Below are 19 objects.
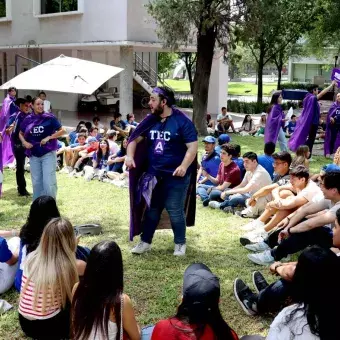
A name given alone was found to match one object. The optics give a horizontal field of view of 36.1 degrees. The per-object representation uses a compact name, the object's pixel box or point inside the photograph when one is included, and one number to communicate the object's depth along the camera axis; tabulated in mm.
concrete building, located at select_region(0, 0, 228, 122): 17422
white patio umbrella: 9625
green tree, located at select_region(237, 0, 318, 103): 25172
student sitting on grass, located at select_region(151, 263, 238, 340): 2541
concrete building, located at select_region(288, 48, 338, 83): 60219
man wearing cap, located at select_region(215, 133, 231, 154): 9086
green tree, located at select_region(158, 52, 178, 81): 43469
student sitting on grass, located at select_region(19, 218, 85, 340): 3404
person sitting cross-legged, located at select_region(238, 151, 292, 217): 6512
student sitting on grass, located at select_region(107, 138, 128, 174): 10109
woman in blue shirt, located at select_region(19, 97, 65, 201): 7137
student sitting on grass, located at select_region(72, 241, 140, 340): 2834
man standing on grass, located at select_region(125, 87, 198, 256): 5316
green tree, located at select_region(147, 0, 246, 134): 14594
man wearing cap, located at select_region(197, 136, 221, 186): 8375
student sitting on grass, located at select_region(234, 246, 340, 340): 2682
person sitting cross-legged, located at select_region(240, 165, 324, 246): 5371
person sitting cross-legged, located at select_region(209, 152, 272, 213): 7090
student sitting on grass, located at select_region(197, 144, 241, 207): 7668
